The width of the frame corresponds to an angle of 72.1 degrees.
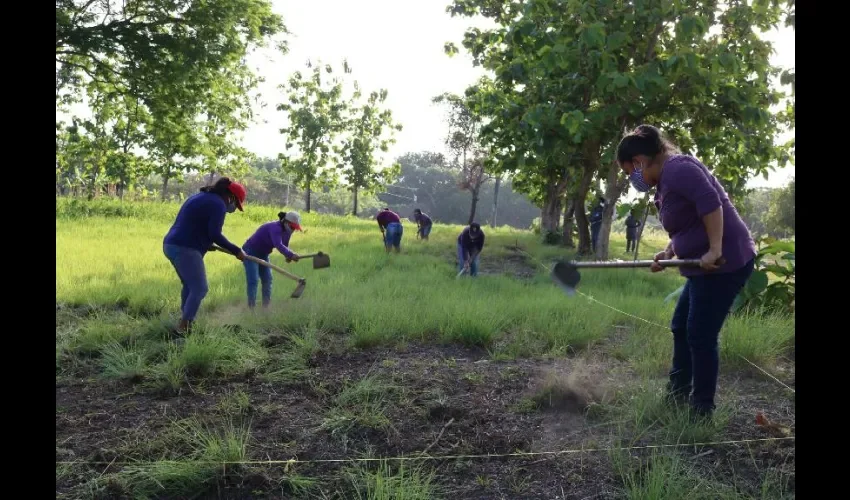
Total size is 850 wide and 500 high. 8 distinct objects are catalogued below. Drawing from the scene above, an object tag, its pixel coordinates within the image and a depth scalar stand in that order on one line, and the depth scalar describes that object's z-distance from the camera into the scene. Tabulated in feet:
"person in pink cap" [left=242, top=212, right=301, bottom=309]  21.54
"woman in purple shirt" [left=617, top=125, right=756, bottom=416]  10.05
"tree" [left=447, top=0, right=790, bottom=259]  24.50
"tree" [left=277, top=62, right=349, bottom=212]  92.07
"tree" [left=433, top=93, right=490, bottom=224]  98.62
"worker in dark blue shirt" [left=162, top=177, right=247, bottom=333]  17.53
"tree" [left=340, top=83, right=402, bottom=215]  97.91
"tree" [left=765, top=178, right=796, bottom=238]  121.70
